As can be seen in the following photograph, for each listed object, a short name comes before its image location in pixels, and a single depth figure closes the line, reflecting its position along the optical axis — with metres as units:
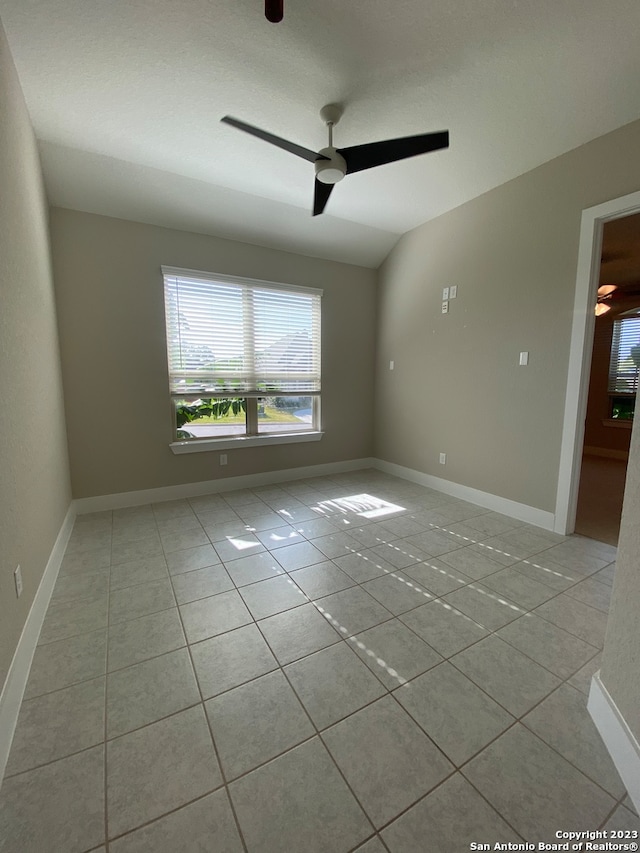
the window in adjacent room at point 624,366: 5.35
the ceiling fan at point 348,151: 1.98
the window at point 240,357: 3.59
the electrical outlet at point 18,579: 1.50
